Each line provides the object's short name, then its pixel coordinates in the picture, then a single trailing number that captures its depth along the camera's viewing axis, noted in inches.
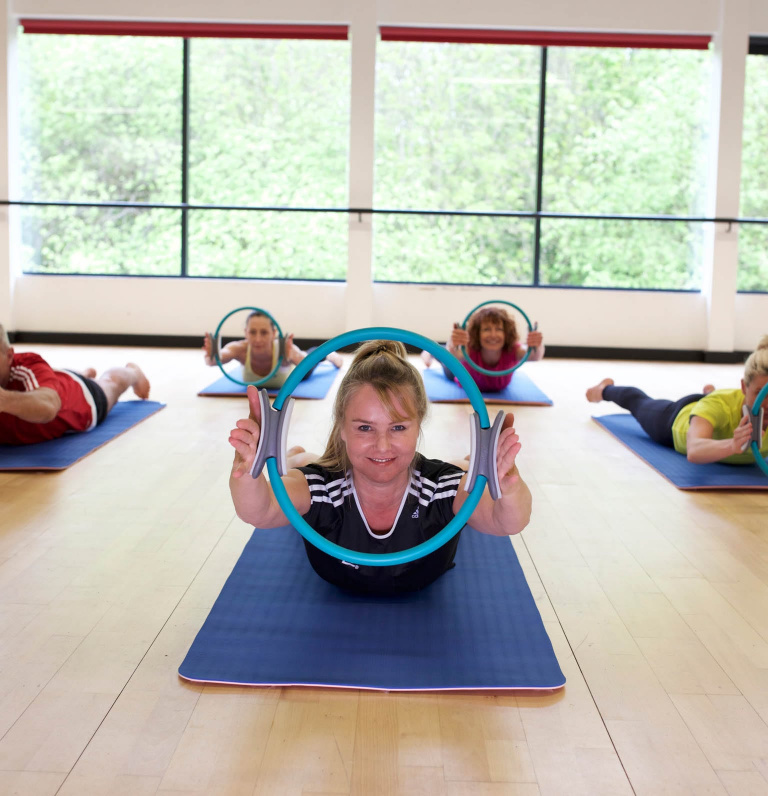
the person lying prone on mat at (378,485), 75.0
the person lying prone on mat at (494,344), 211.3
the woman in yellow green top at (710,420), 127.4
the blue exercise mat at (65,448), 136.4
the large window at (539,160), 295.3
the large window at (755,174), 294.7
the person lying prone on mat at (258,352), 205.2
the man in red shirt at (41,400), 139.0
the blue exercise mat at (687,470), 134.1
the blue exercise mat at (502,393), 204.8
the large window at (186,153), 297.1
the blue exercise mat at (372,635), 72.1
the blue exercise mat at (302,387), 206.2
